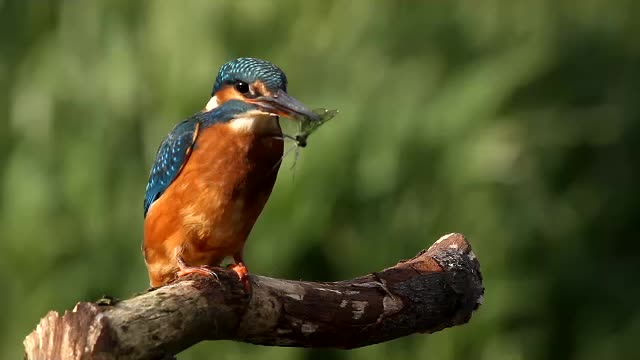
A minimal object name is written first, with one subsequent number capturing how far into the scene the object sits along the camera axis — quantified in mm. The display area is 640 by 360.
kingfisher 6676
